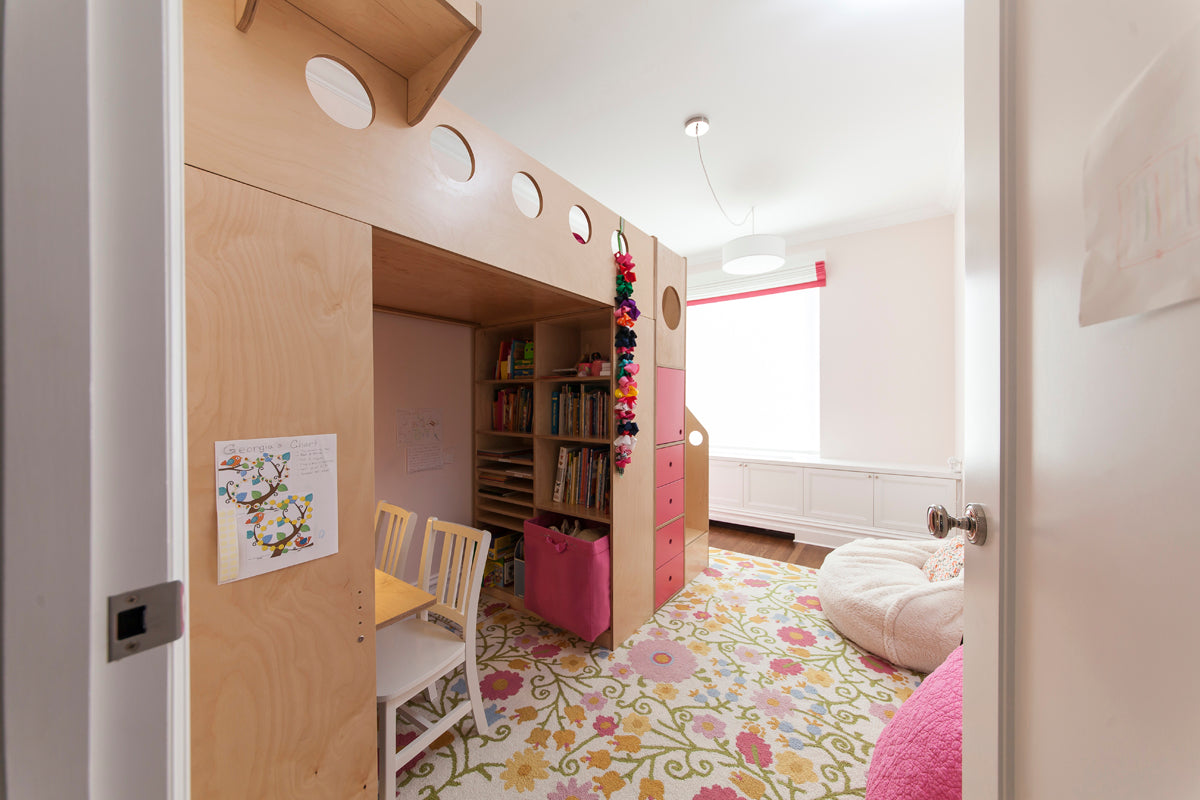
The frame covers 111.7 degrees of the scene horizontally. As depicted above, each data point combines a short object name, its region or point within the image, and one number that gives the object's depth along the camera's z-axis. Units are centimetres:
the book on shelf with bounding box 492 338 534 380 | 269
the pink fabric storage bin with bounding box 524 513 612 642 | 203
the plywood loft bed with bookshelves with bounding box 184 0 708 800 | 84
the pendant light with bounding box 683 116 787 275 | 297
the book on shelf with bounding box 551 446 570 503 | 246
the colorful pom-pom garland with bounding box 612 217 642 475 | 210
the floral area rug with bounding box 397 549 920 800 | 142
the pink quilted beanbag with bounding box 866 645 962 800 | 91
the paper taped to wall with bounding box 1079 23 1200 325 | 32
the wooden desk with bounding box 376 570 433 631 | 143
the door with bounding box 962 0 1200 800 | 35
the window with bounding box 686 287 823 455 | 409
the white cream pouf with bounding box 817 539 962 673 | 190
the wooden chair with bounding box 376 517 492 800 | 130
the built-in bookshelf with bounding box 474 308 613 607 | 232
